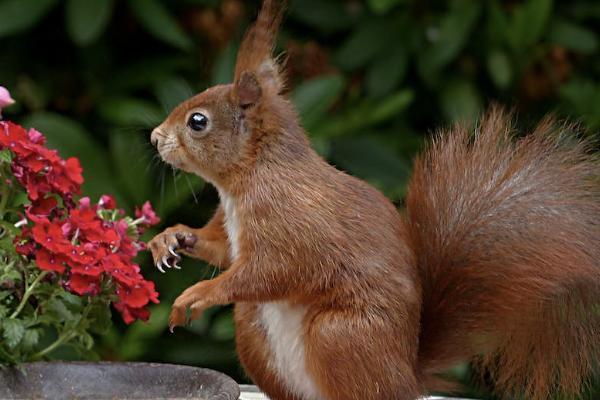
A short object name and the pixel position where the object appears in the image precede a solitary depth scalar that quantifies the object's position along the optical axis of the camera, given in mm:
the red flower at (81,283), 2543
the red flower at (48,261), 2496
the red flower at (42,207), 2624
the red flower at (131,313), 2689
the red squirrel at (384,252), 2418
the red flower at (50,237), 2488
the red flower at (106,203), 2854
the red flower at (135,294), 2645
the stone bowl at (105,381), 2537
